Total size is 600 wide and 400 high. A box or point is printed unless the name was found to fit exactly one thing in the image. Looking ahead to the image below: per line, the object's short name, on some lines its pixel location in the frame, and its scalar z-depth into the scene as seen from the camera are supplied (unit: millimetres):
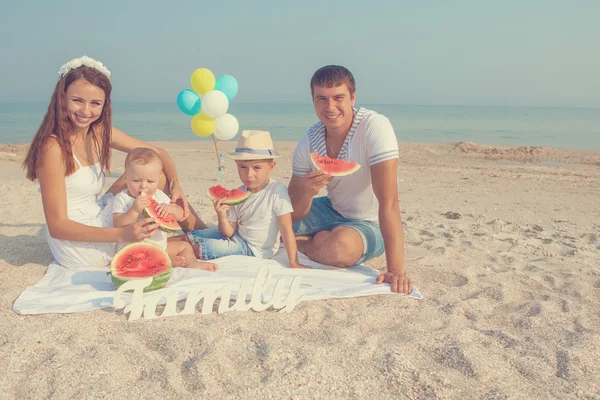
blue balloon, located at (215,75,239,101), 8906
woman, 3855
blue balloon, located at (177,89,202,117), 8680
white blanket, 3426
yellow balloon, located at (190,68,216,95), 8516
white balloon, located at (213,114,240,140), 8930
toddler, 3964
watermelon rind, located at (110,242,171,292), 3580
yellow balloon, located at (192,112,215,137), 8836
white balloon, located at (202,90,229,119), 8500
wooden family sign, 3227
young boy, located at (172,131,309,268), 4251
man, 3980
